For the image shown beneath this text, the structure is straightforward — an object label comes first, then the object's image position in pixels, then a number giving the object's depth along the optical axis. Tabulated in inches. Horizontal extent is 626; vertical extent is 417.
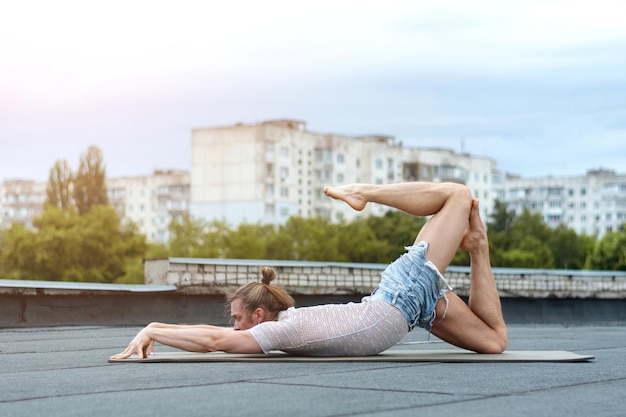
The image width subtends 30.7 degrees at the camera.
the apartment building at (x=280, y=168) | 4441.4
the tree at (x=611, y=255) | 3211.1
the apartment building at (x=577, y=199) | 6501.0
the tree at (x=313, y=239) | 3831.2
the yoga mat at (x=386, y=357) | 257.6
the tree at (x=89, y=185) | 4097.0
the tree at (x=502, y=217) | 4596.5
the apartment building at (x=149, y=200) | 5703.7
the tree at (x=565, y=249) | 4493.1
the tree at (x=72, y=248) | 3531.0
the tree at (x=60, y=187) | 4131.4
